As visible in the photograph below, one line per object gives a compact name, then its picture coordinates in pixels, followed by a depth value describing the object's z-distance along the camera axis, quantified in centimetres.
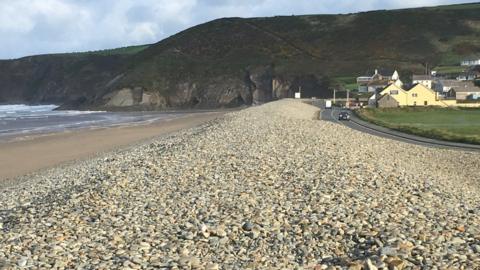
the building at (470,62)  15725
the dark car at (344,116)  6766
